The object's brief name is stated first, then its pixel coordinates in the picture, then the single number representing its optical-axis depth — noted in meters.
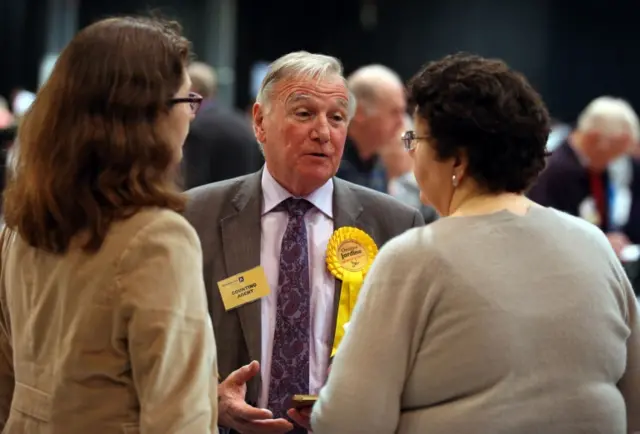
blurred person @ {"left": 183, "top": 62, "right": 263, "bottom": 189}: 5.45
